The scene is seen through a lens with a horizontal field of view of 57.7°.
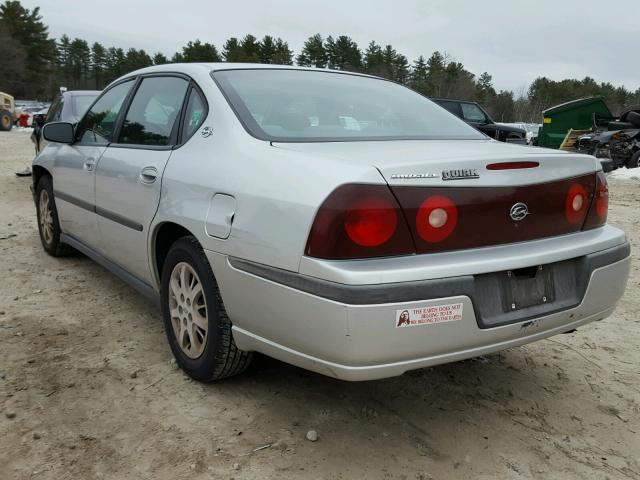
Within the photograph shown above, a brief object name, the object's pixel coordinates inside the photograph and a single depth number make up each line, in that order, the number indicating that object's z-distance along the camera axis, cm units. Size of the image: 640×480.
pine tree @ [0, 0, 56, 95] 7394
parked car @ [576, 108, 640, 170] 1328
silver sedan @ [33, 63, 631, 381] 199
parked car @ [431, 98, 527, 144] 1472
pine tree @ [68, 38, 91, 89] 9069
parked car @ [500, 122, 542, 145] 2995
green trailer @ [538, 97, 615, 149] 1717
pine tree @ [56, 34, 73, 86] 8564
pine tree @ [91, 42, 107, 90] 9081
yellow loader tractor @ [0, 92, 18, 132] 2906
